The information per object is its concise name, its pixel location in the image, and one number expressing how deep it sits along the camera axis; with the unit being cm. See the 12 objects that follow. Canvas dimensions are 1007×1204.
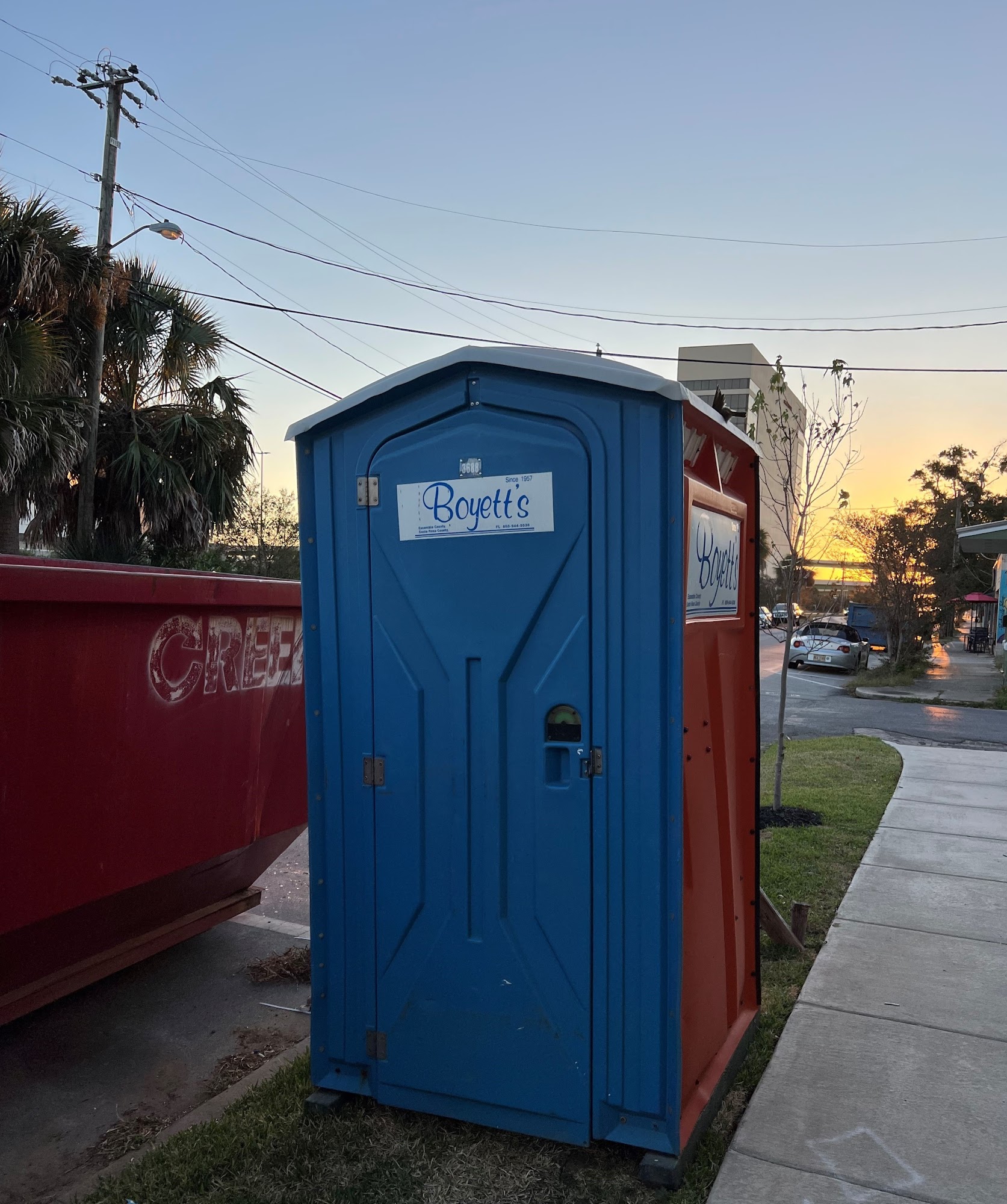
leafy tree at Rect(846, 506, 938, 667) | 2177
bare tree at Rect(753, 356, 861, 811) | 765
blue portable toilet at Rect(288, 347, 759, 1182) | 284
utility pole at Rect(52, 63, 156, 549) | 1452
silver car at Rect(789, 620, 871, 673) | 2511
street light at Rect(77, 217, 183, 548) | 1441
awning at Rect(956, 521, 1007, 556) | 1806
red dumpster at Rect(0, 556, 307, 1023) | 345
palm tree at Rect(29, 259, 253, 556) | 1512
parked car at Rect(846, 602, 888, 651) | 2564
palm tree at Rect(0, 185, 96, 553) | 1238
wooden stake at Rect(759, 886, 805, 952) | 471
